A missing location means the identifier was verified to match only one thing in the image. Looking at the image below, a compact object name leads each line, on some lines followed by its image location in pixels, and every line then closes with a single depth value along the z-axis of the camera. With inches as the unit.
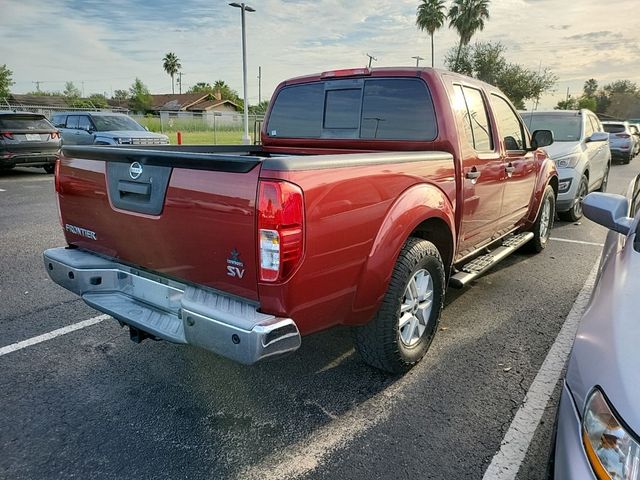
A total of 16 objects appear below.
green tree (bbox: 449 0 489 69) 1728.6
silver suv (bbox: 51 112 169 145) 530.9
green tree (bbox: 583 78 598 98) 3506.4
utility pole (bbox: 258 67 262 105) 2670.0
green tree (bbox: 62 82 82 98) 2745.1
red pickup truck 86.6
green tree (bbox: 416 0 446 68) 1804.9
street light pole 844.0
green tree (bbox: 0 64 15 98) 2119.8
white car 291.3
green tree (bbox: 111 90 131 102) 3334.6
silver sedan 52.7
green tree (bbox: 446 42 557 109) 1804.9
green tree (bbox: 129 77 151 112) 2726.4
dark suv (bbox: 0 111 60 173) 457.1
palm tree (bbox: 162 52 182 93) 3555.6
